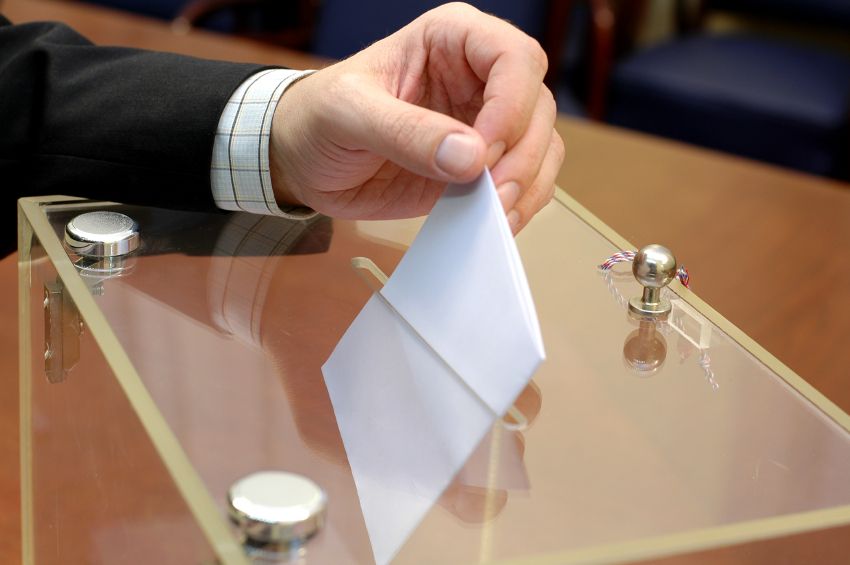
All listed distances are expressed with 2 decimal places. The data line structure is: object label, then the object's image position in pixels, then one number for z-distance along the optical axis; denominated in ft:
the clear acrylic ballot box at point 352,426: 2.05
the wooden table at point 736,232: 3.06
